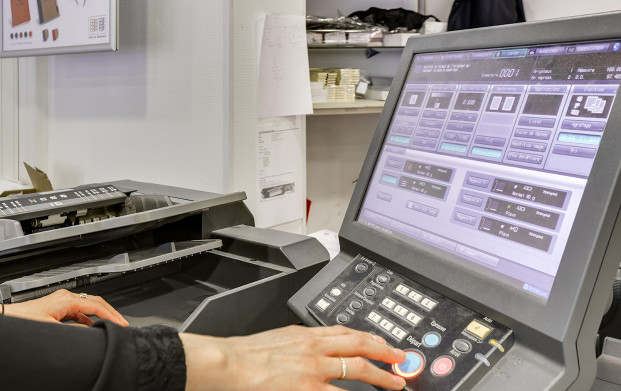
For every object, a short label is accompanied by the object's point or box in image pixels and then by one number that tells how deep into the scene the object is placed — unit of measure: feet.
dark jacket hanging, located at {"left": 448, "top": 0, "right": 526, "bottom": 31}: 8.58
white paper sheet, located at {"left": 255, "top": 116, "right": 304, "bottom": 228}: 4.97
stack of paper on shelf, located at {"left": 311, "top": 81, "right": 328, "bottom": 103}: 7.02
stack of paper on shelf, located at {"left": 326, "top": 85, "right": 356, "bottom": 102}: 7.43
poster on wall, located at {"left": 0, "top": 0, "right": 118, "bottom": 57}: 4.77
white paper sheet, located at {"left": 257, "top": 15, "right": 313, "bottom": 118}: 4.75
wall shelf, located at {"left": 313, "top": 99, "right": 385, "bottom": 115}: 7.04
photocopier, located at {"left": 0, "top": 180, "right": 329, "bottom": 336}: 2.65
